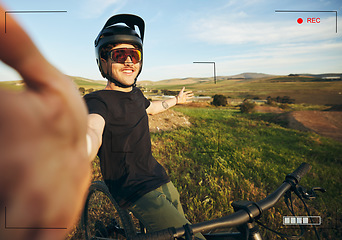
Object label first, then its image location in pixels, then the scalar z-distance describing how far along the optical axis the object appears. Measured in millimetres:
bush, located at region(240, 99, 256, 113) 22328
